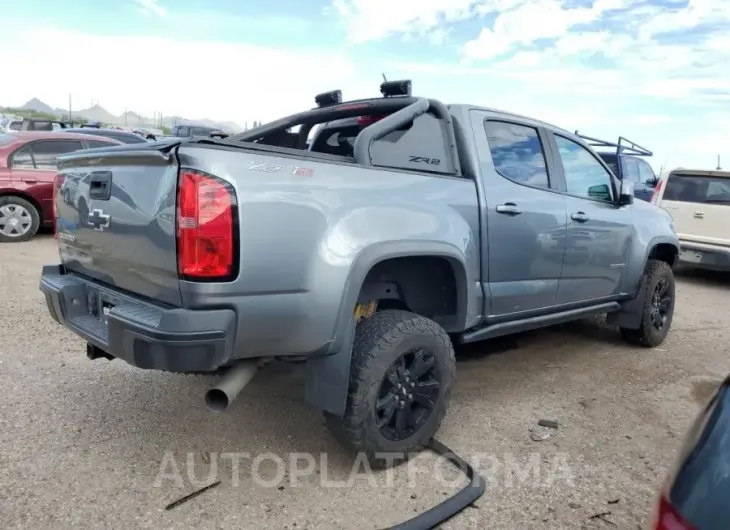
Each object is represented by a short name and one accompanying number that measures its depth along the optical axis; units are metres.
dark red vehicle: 8.12
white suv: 8.12
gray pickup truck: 2.25
